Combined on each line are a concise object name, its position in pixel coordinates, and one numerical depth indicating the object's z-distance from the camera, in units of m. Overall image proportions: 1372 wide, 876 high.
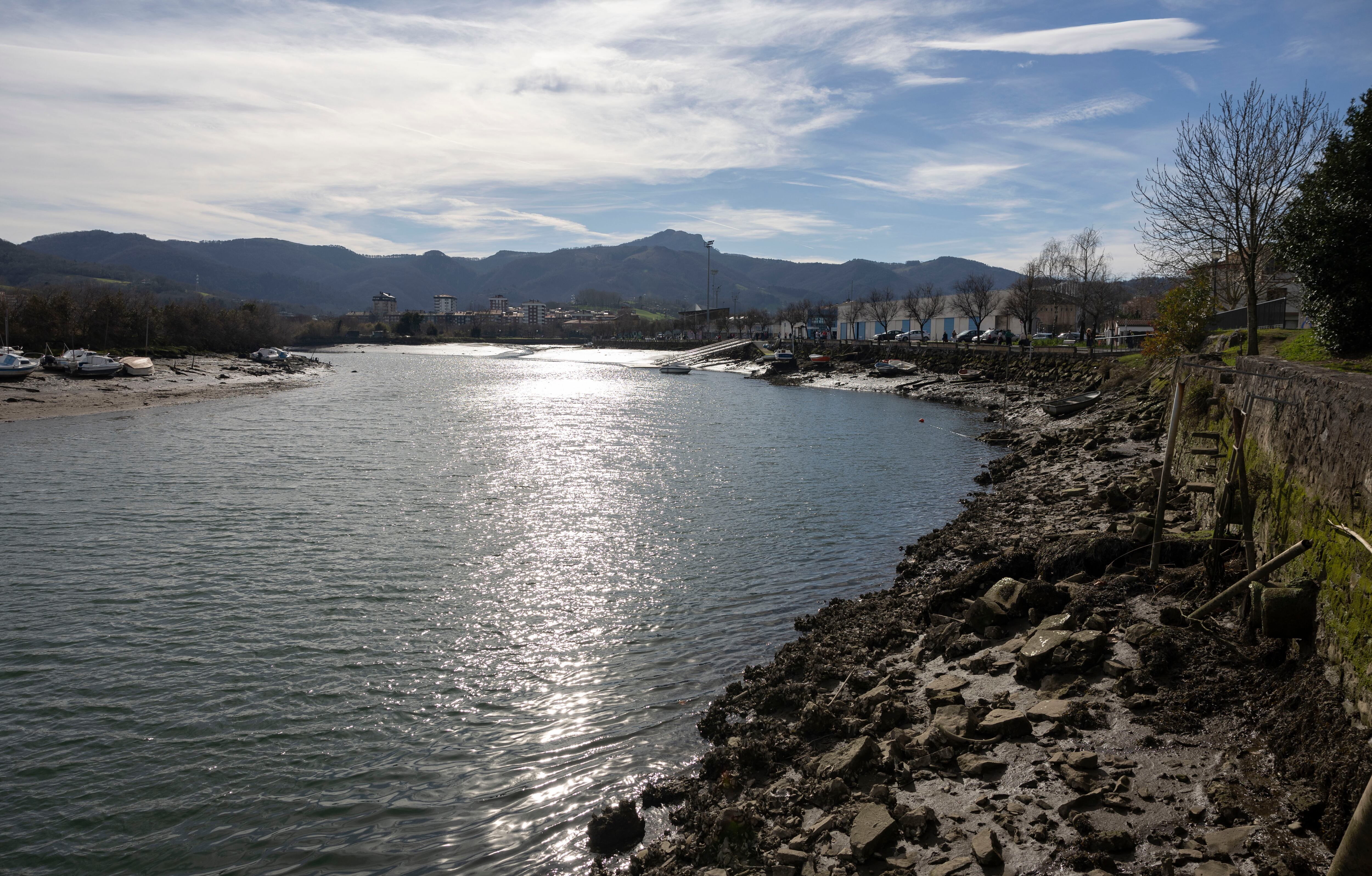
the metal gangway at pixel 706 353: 132.50
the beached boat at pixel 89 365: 63.81
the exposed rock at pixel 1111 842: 5.81
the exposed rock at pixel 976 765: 7.39
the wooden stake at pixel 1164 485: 11.14
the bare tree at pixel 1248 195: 26.09
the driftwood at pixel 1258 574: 7.57
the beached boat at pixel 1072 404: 40.53
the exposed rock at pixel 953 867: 5.97
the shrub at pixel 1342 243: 17.91
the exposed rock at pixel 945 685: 9.52
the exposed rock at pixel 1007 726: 7.95
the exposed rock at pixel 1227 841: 5.49
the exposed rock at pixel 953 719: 8.18
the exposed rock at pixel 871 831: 6.43
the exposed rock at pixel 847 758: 7.90
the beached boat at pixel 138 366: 69.38
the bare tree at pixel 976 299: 104.50
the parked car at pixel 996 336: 89.56
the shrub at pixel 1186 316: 36.12
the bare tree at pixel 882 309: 131.12
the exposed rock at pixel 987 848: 6.00
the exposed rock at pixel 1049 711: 8.00
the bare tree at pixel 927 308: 122.12
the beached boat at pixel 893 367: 79.50
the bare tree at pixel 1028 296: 85.12
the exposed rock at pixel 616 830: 7.86
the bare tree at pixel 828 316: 163.88
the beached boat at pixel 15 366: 57.12
